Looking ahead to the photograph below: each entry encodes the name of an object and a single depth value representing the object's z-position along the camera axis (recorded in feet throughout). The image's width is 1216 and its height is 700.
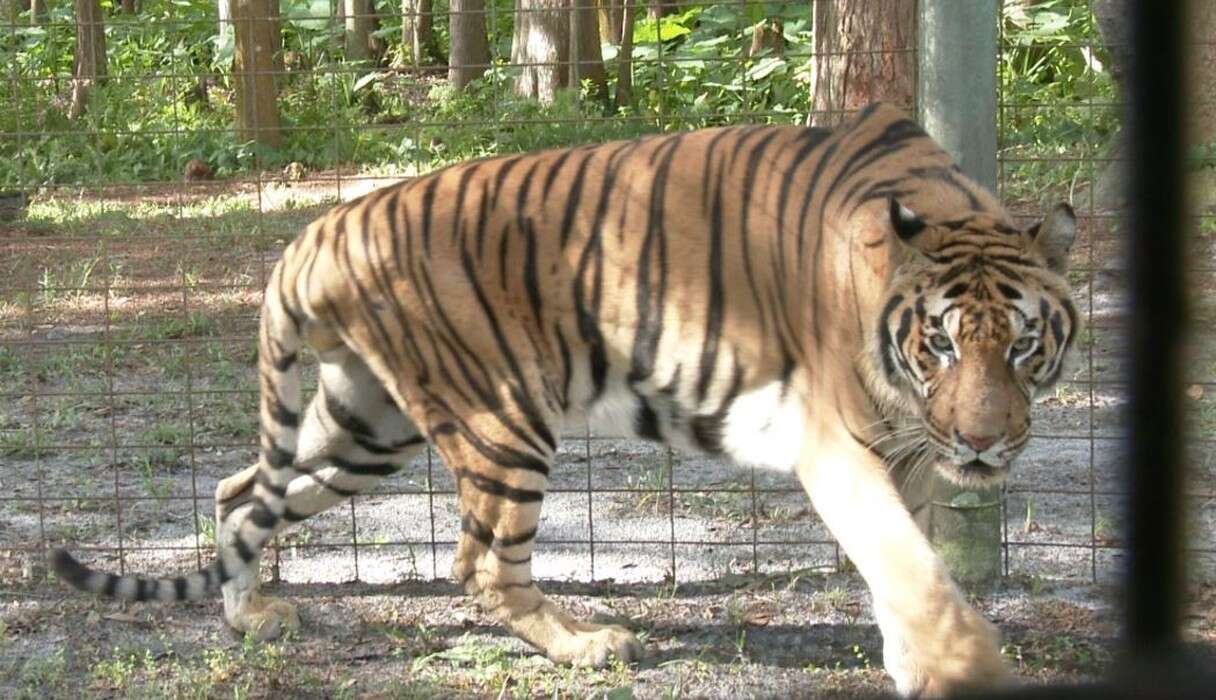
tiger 13.33
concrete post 15.42
